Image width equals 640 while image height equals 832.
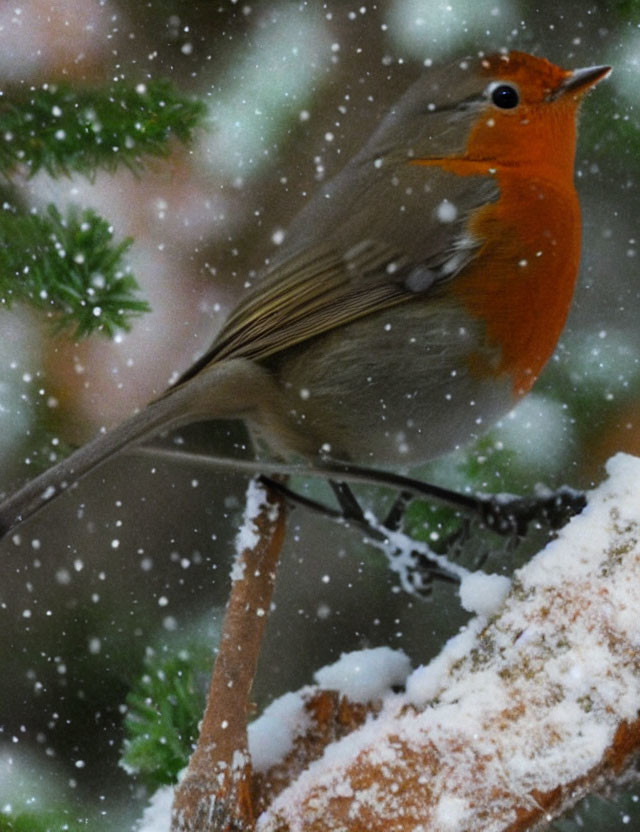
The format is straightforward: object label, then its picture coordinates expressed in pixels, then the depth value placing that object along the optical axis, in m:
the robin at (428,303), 2.06
